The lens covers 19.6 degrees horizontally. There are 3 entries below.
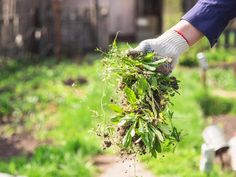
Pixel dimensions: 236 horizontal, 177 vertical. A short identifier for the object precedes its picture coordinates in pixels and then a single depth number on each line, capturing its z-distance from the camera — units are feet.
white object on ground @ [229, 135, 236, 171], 10.61
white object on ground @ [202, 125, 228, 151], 20.03
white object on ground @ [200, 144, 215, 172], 17.94
